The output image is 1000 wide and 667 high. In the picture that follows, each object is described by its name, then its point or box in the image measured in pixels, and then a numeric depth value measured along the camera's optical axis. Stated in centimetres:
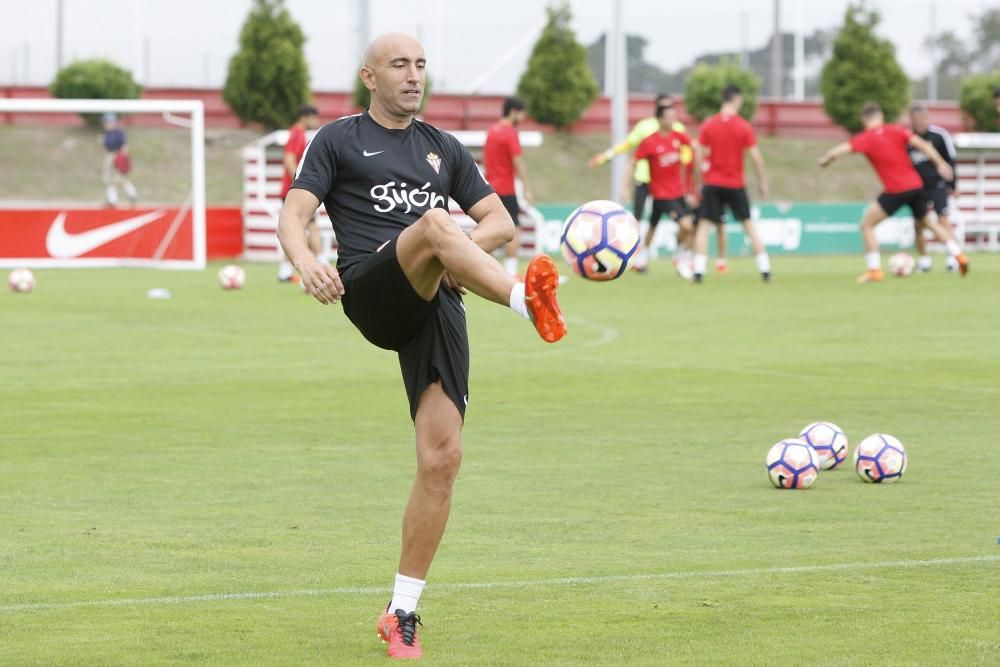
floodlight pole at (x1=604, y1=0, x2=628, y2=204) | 3484
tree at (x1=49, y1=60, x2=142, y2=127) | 4862
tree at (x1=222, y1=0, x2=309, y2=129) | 4831
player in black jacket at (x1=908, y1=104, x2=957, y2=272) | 2736
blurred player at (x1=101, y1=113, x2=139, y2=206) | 4203
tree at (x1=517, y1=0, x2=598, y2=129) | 5125
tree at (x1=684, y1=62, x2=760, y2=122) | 5153
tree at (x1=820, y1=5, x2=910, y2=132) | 5184
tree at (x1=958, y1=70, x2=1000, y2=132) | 5206
